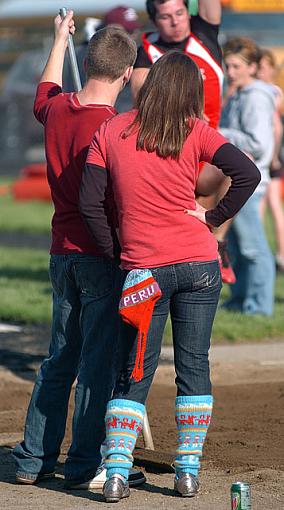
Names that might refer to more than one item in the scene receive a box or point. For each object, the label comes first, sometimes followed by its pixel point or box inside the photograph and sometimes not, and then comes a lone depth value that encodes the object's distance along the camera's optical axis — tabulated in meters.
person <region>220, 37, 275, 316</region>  19.52
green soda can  9.15
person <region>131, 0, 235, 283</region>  14.01
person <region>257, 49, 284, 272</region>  21.75
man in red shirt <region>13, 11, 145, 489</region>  10.62
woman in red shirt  10.14
